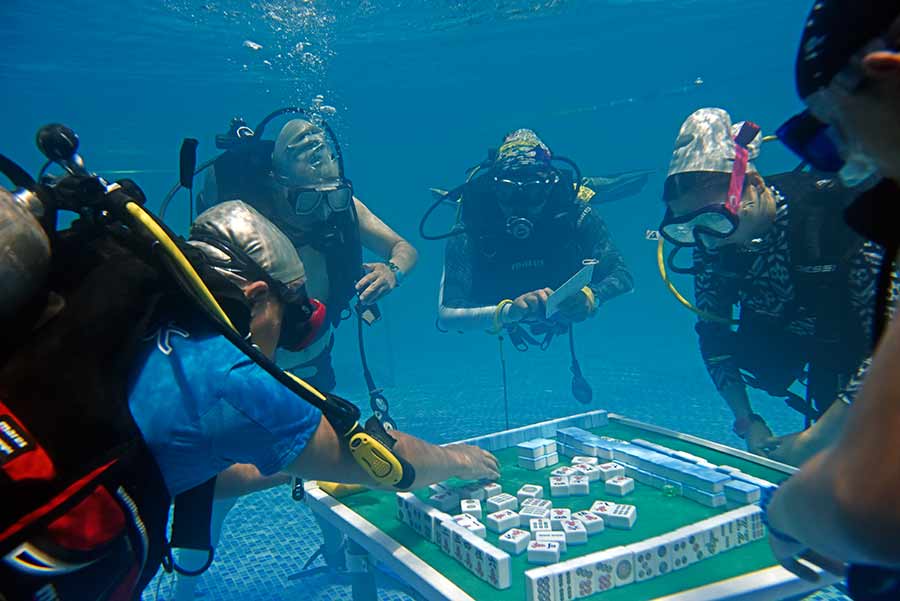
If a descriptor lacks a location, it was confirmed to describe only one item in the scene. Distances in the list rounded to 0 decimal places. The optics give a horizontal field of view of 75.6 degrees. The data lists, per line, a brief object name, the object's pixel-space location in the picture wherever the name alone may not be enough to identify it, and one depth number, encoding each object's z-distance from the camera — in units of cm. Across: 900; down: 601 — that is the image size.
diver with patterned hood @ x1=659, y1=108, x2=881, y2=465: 310
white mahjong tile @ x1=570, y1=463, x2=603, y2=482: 335
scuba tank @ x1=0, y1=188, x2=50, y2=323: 138
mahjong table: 230
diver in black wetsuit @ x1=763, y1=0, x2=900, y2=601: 82
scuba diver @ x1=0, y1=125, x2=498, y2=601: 142
